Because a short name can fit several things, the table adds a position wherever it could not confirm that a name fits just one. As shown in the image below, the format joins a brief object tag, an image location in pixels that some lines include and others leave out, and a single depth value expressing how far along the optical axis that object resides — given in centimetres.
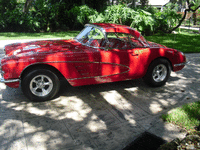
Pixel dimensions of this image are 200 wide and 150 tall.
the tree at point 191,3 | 1585
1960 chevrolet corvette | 439
